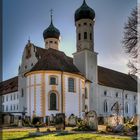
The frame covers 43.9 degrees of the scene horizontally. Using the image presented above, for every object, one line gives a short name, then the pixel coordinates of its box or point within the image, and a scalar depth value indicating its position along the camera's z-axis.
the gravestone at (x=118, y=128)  10.92
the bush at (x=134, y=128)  10.65
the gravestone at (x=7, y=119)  19.77
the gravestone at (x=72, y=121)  17.63
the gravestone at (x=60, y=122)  12.75
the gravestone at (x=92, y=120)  12.86
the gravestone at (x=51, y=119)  19.71
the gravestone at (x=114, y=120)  14.90
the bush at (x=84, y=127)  12.66
